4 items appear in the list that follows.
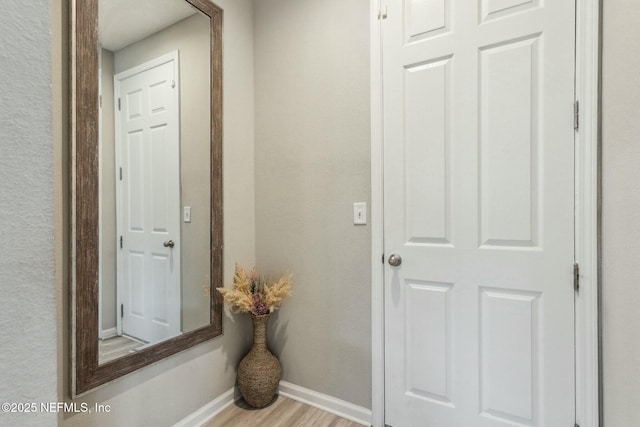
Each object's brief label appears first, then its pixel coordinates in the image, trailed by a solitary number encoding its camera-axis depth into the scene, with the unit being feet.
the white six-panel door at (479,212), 4.11
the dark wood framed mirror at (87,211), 3.81
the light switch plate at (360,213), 5.45
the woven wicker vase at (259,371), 5.71
